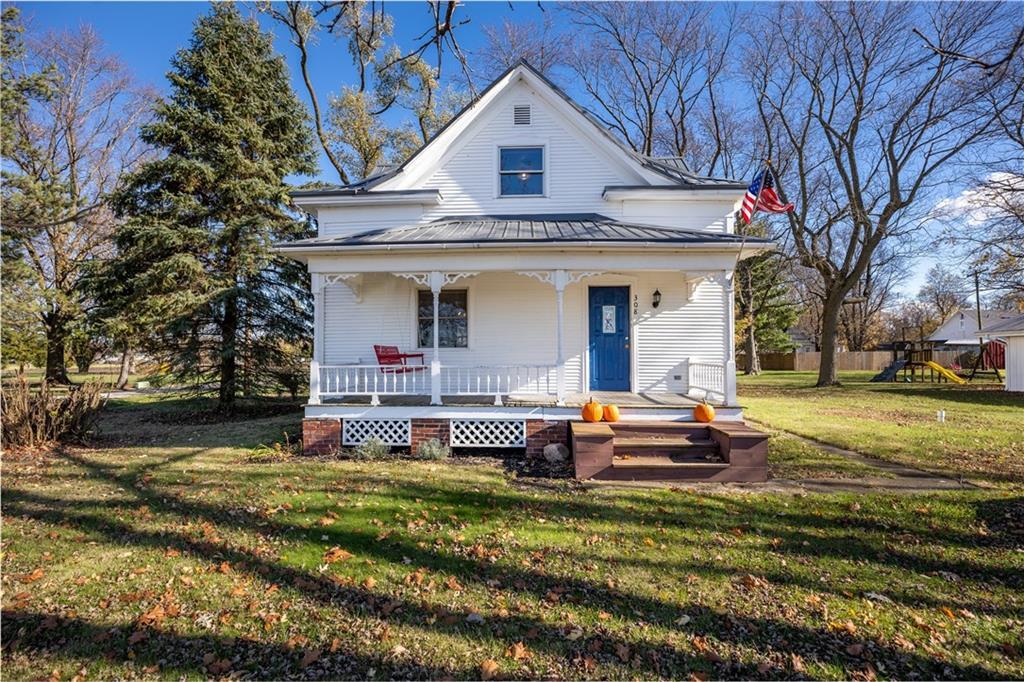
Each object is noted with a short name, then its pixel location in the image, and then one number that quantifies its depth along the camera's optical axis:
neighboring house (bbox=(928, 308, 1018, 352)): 47.08
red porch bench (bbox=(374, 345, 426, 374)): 9.41
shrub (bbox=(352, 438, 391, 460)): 8.11
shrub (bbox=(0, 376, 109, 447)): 8.09
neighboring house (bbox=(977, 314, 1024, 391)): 18.34
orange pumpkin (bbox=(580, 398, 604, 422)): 7.82
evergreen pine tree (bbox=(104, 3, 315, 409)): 12.26
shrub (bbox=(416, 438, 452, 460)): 8.12
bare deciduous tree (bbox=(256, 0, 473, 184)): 18.53
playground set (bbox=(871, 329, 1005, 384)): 23.17
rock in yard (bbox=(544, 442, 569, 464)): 7.95
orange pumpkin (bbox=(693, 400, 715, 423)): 7.89
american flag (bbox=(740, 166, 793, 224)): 9.08
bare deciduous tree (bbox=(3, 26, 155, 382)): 16.97
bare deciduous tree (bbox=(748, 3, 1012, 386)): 17.08
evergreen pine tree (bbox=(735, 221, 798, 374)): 28.41
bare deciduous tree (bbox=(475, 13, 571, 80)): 23.27
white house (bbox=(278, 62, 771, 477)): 9.55
